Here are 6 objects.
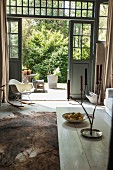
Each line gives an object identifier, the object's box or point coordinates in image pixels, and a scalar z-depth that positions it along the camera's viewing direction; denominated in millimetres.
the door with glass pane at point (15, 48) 6270
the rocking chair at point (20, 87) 5605
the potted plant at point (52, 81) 9031
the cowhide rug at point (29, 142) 2565
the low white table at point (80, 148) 1771
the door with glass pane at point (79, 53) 6465
